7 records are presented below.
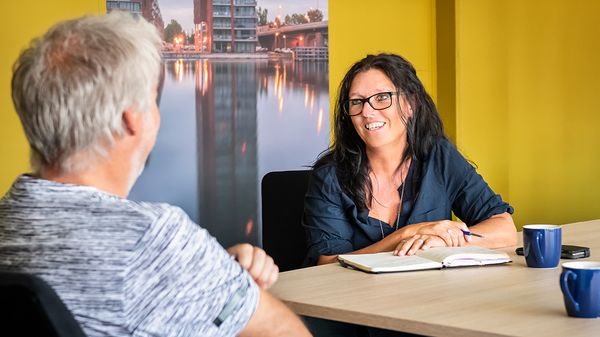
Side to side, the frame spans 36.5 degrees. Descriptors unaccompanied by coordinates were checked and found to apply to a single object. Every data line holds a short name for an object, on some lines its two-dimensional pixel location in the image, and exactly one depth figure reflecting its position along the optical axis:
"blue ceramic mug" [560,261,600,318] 1.65
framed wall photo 4.20
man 1.31
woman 2.71
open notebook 2.19
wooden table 1.64
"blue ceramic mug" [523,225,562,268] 2.18
